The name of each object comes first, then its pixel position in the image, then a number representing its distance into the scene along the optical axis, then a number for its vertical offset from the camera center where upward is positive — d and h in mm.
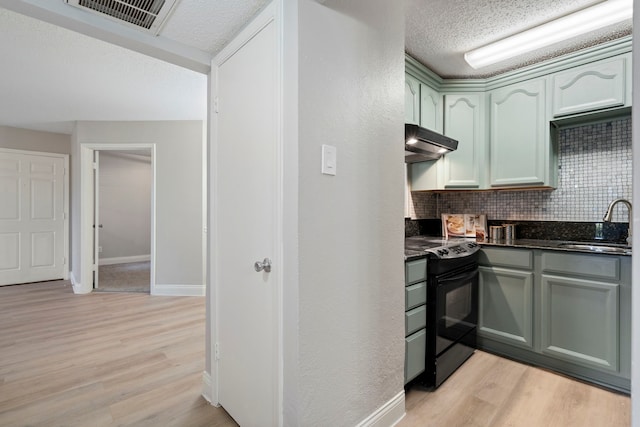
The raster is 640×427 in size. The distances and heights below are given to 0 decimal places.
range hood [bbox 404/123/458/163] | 2059 +493
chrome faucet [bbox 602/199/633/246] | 2150 +26
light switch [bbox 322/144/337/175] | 1270 +215
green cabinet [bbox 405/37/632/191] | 2162 +792
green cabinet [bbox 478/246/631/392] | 1897 -670
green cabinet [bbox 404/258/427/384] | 1745 -607
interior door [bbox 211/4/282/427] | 1307 -85
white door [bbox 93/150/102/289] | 4113 +150
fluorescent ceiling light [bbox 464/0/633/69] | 1842 +1187
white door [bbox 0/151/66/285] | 4367 -116
